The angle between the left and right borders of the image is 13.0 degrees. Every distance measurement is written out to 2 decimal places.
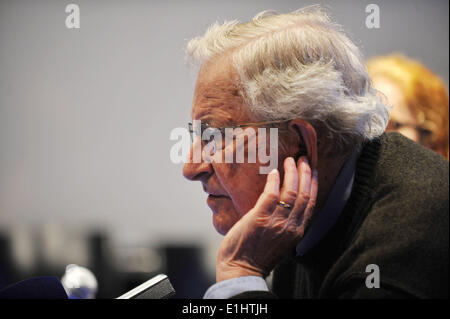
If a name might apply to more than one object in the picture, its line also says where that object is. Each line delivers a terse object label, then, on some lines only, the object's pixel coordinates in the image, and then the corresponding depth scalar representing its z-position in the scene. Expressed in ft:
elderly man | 7.45
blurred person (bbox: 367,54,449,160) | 9.20
